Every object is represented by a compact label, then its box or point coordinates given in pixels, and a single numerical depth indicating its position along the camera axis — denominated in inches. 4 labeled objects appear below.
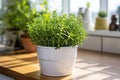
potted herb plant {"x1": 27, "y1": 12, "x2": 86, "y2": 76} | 42.8
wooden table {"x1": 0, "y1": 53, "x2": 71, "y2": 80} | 43.7
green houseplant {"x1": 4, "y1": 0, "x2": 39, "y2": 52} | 71.3
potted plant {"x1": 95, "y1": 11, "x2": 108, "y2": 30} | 77.2
